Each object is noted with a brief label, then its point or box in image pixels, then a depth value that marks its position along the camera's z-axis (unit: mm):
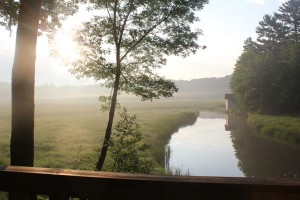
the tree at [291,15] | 75562
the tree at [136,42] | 16828
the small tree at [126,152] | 14000
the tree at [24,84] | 6621
